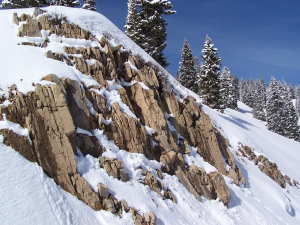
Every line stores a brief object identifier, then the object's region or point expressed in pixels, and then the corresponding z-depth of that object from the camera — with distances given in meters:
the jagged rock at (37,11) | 19.77
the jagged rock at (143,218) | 14.11
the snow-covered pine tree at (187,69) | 58.22
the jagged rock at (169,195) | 16.77
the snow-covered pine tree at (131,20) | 44.94
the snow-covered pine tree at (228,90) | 76.30
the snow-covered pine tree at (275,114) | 71.44
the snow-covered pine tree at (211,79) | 45.62
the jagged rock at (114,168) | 15.38
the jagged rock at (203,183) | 18.72
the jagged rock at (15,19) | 19.27
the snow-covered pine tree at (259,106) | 94.94
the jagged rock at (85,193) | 13.68
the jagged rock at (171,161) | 18.52
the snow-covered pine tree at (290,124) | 71.75
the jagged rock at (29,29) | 18.77
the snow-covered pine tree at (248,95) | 122.81
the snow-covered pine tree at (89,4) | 45.87
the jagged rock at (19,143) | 13.20
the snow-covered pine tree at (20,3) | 34.69
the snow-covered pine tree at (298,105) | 147.18
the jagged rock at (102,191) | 14.10
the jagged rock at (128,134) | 17.25
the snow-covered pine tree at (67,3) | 38.55
